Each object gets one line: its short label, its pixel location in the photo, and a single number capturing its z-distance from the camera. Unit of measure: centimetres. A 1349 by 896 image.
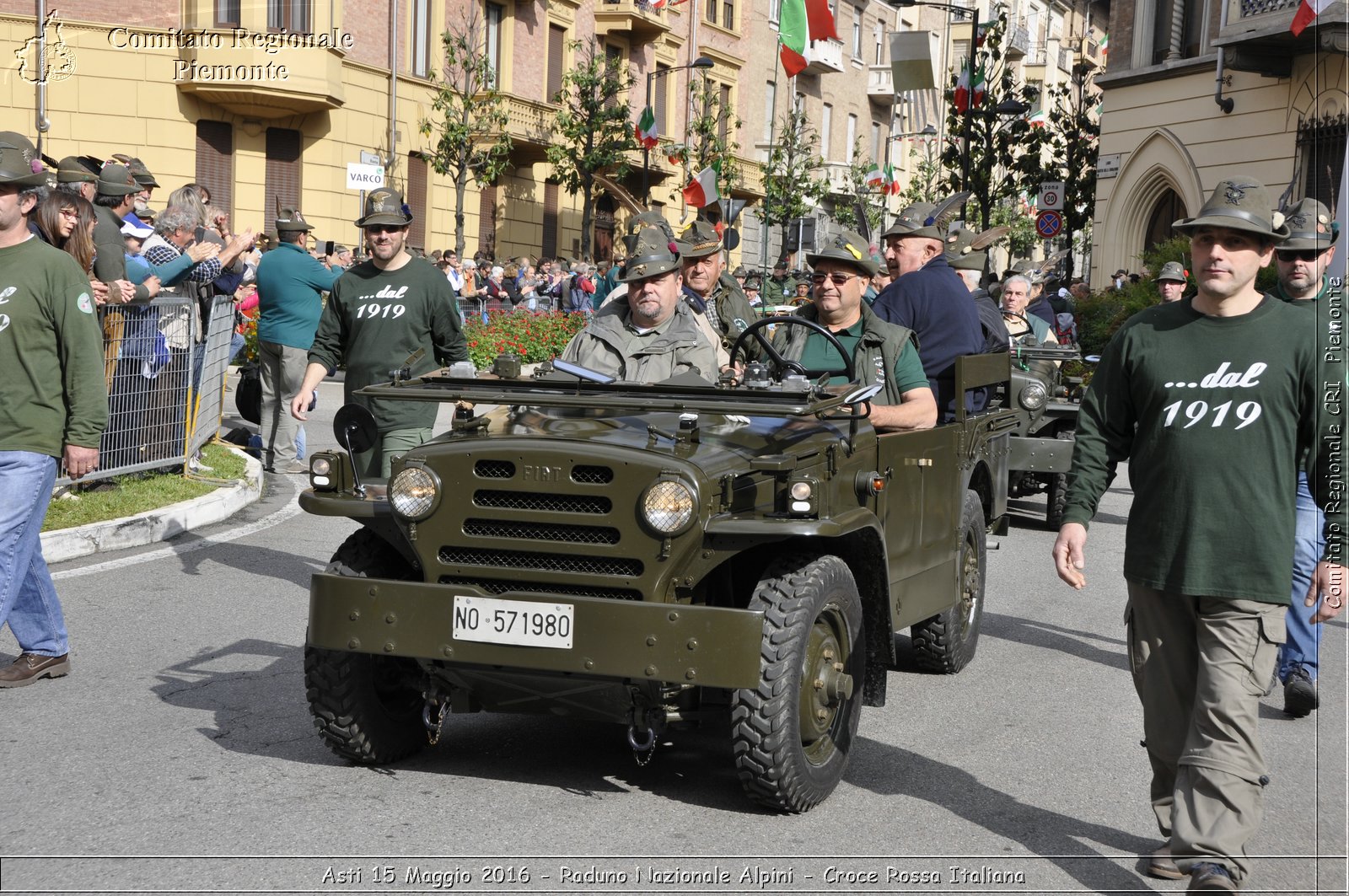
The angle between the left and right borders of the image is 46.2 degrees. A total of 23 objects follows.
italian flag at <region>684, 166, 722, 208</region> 2330
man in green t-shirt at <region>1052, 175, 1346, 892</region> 435
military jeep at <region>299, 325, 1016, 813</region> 479
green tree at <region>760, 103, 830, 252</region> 4906
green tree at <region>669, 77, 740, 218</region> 4628
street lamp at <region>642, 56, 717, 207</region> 4134
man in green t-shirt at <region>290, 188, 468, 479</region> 756
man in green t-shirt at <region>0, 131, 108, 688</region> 605
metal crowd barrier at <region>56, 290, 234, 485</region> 1069
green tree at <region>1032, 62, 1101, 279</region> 3634
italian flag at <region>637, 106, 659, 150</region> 3953
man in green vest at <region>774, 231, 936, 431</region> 684
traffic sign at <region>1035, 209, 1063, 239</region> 2522
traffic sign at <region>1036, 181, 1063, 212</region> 2514
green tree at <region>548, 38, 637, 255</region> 4069
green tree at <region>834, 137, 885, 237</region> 5216
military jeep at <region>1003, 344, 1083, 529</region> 1230
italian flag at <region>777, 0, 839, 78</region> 2803
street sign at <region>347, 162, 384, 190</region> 2348
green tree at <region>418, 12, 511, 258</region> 3584
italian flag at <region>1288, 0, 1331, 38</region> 2380
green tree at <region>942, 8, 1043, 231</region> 2936
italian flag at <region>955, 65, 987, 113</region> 2605
